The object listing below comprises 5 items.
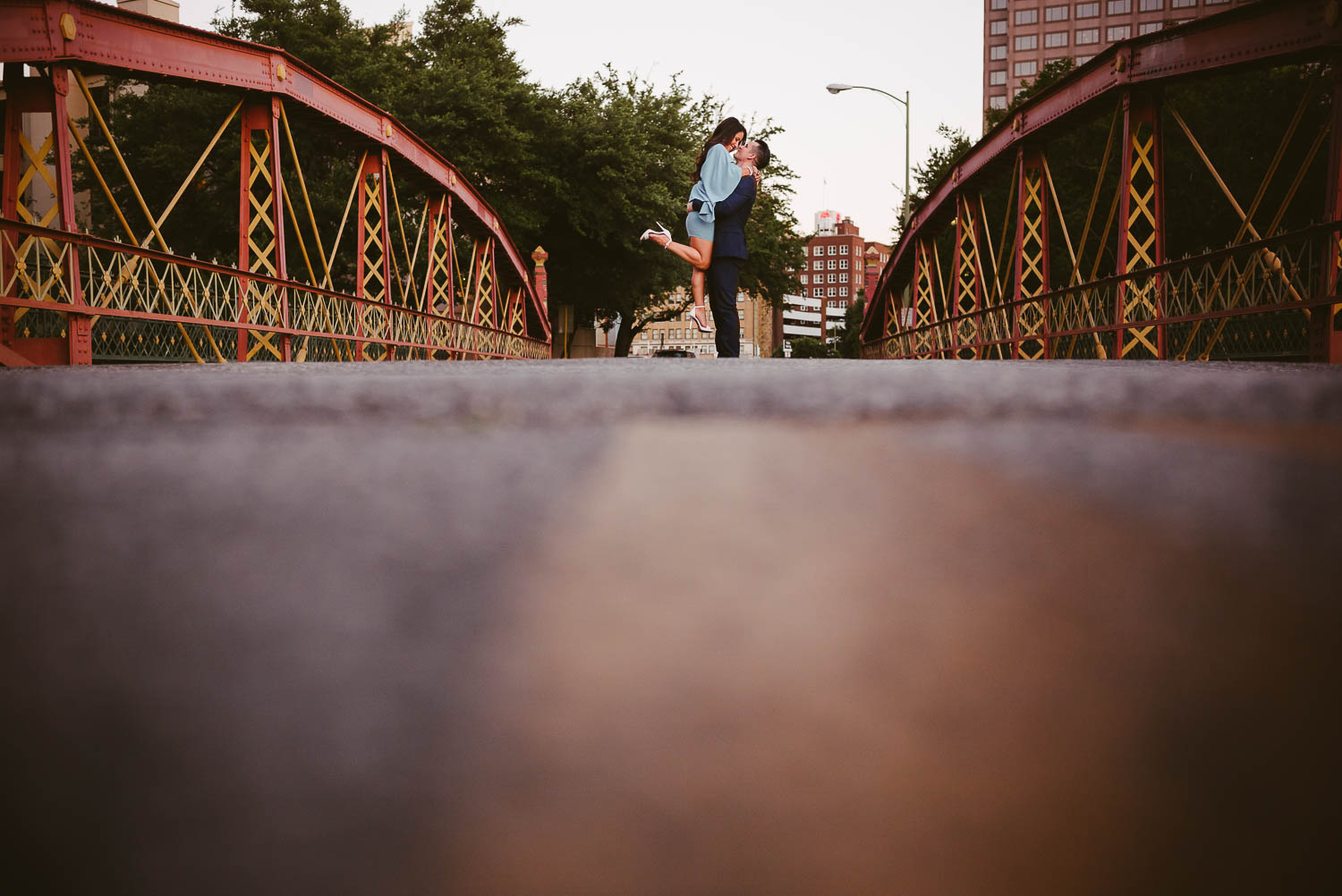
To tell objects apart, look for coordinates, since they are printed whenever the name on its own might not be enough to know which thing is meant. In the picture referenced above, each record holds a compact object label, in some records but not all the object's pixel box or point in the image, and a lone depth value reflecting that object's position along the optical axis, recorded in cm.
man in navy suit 708
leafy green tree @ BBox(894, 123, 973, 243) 2970
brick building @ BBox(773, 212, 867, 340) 17138
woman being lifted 707
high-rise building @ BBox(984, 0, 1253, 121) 9244
